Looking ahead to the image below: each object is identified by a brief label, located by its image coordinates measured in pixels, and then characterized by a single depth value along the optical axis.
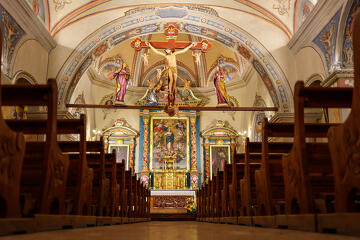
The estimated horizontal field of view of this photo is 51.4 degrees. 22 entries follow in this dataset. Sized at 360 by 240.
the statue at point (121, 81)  13.34
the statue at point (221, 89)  13.70
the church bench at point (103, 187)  4.95
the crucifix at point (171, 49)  12.69
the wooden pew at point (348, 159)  2.29
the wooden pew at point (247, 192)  4.85
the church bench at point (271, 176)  3.81
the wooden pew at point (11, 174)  2.32
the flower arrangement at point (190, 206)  14.13
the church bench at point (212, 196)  8.30
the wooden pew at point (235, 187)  5.70
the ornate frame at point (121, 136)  17.33
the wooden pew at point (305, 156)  2.88
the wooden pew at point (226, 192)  6.54
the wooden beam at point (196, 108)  12.49
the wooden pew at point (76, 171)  3.48
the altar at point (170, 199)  15.52
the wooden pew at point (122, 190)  6.70
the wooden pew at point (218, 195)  7.36
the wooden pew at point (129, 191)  7.91
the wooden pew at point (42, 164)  2.88
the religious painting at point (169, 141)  17.11
